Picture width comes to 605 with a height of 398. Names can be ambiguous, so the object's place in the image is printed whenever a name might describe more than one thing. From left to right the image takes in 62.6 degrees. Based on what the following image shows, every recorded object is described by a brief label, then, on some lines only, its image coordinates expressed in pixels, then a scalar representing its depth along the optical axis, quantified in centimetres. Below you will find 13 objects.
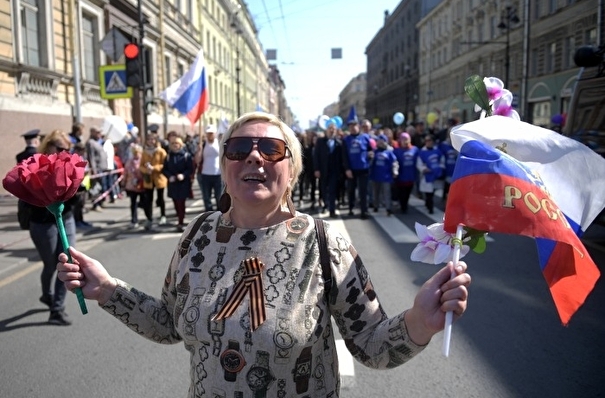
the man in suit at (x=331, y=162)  1092
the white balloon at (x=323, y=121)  1368
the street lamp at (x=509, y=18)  2613
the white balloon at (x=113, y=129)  1322
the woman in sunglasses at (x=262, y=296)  166
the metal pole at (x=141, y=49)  1266
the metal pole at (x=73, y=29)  1623
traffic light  1238
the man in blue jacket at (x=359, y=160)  1072
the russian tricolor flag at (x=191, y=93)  1209
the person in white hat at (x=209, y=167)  979
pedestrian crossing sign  1259
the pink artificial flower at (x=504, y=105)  172
